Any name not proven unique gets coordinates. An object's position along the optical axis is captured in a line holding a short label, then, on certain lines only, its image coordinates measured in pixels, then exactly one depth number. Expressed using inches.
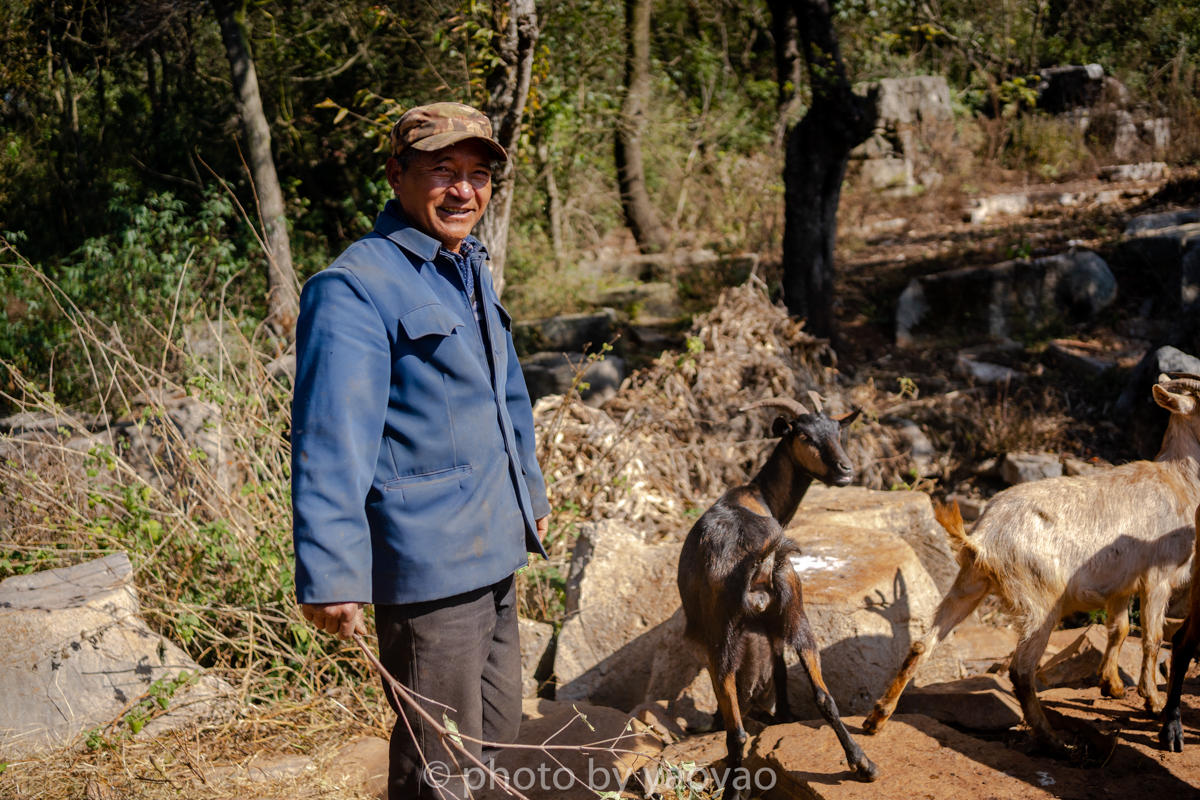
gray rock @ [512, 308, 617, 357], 375.2
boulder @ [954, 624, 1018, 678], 169.3
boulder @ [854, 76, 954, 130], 564.4
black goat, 123.3
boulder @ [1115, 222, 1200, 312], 305.3
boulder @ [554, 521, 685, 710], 172.7
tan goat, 129.6
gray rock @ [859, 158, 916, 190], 549.3
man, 87.0
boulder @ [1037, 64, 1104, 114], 576.1
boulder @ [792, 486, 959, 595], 191.3
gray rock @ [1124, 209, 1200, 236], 365.7
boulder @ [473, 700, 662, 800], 135.5
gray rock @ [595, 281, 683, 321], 437.4
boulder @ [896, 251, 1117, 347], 345.4
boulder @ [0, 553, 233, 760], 152.3
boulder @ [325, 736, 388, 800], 137.3
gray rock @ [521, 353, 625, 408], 290.4
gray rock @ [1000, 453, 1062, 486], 253.9
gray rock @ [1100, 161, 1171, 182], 463.2
